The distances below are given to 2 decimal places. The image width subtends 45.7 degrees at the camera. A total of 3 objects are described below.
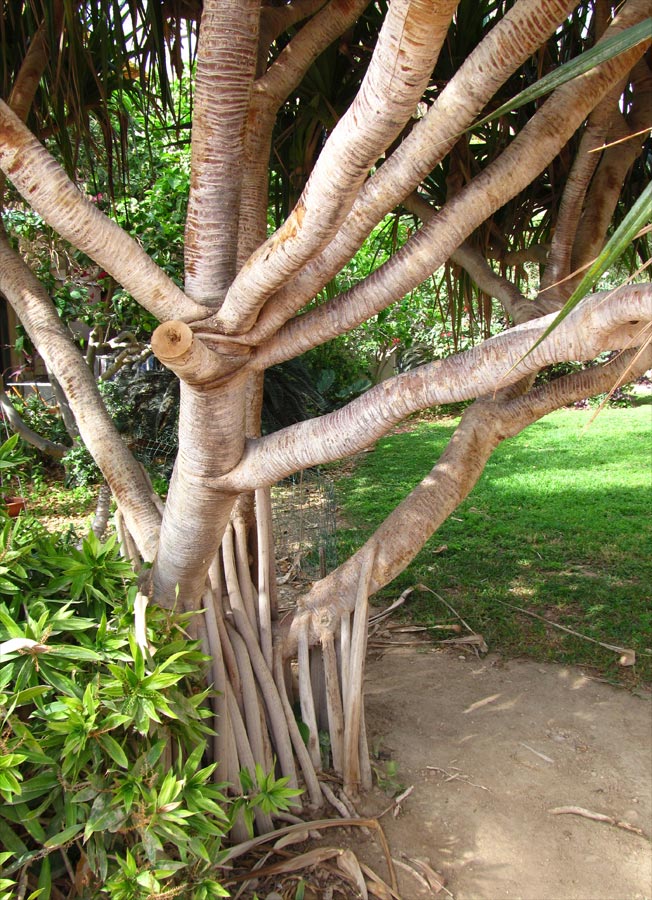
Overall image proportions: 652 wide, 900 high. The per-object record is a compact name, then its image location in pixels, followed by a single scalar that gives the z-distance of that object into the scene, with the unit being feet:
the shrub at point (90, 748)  5.07
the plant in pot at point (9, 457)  6.34
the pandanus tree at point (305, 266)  5.39
